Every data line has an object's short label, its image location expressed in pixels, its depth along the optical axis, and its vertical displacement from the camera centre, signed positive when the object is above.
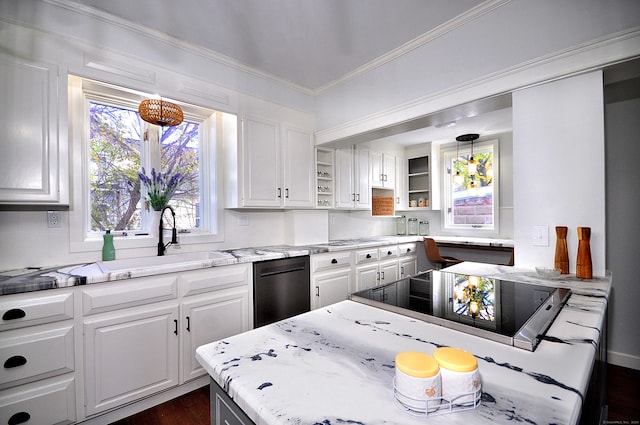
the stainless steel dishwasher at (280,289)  2.39 -0.68
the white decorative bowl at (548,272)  1.58 -0.35
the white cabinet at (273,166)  2.71 +0.47
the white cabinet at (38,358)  1.42 -0.74
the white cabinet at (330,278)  2.82 -0.68
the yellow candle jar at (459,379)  0.55 -0.32
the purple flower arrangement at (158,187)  2.36 +0.22
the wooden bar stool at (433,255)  3.72 -0.57
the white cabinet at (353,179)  3.64 +0.43
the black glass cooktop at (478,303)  0.89 -0.37
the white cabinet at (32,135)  1.64 +0.47
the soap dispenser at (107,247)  2.10 -0.25
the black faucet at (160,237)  2.36 -0.20
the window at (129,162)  2.12 +0.44
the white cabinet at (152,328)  1.67 -0.76
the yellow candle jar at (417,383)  0.53 -0.32
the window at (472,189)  4.19 +0.33
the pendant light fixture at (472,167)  3.99 +0.60
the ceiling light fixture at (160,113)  2.01 +0.71
